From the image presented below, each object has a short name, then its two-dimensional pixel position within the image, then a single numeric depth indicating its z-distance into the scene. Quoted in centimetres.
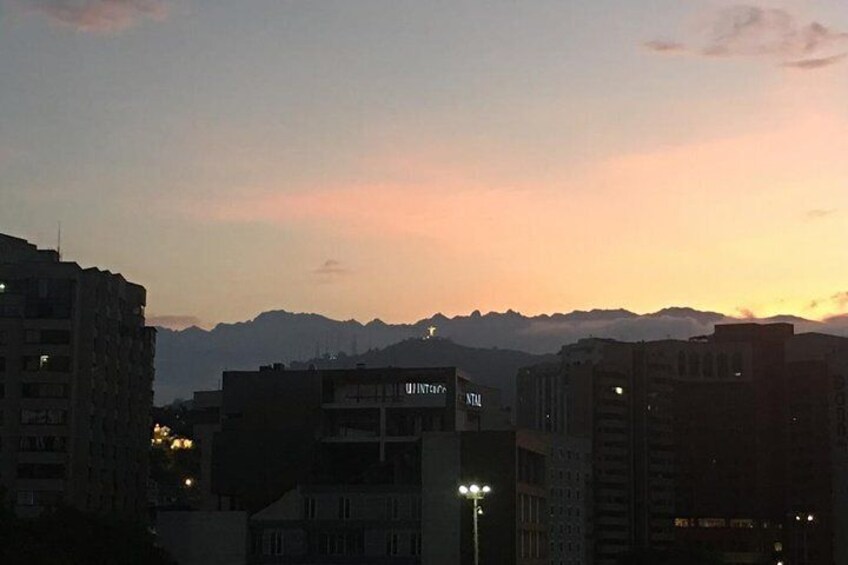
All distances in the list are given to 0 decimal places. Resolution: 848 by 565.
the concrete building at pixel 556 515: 19250
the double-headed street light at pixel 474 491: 10949
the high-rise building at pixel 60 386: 16262
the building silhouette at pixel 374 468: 16150
